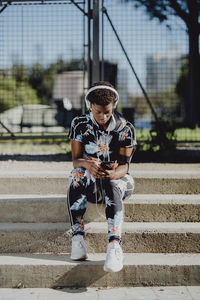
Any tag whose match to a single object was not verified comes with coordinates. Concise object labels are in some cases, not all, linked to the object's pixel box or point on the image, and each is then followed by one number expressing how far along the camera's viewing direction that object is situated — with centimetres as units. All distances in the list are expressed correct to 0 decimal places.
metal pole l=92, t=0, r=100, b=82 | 597
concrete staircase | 339
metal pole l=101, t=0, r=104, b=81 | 633
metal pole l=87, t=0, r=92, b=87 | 615
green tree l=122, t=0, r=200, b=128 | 680
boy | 337
